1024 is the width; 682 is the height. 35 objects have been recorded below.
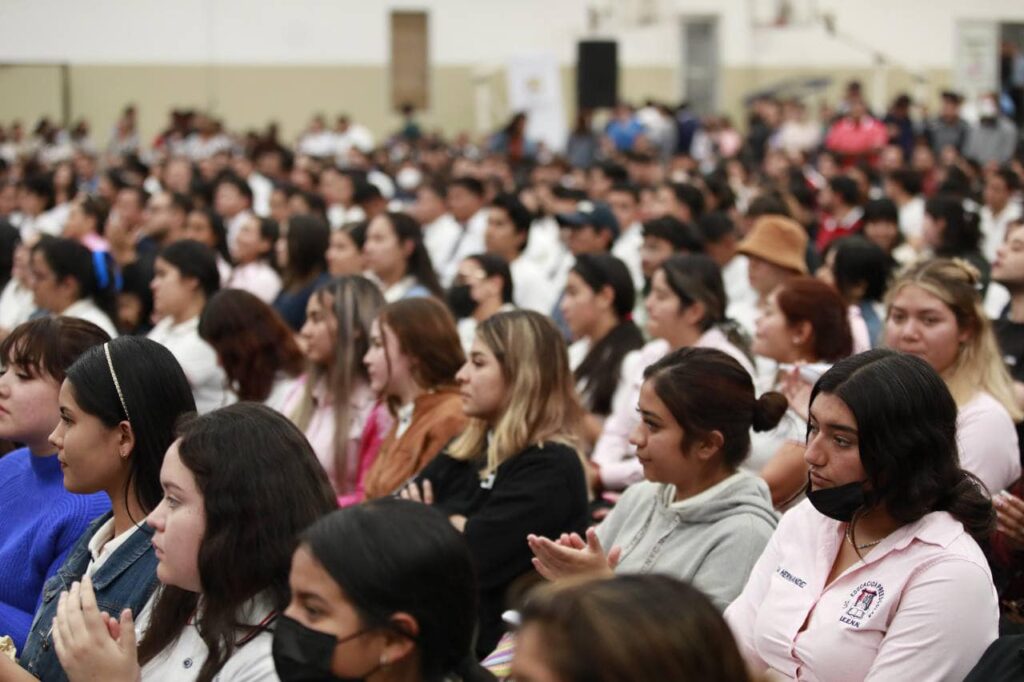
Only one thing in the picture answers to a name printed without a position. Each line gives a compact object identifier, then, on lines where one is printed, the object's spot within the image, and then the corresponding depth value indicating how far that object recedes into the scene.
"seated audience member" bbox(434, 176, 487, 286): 10.05
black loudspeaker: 23.53
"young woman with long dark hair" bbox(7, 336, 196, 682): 3.06
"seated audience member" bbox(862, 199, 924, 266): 7.98
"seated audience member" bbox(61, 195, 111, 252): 9.05
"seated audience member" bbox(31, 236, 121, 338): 6.18
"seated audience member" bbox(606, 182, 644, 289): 10.12
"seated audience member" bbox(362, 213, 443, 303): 7.32
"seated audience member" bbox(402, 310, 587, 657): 3.88
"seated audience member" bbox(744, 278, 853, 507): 4.57
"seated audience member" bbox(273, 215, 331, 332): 7.61
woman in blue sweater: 3.31
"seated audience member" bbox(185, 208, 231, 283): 8.99
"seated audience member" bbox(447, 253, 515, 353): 6.40
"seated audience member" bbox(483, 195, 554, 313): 8.56
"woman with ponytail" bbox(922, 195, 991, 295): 7.27
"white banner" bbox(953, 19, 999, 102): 26.41
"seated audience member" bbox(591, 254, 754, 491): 5.10
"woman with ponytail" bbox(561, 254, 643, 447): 5.69
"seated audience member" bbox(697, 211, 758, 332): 7.92
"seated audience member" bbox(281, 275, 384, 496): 5.12
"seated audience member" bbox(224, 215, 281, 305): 8.41
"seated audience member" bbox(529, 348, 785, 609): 3.26
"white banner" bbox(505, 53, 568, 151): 19.55
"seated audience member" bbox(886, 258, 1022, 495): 3.95
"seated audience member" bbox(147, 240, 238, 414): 6.22
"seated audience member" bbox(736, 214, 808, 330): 6.15
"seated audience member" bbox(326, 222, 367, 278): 7.65
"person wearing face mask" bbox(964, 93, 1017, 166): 16.38
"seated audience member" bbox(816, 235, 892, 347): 5.86
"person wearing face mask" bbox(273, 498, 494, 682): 2.03
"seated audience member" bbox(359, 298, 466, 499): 4.62
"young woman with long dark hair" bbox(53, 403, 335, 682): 2.46
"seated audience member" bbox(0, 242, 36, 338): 6.90
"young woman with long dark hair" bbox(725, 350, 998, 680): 2.65
